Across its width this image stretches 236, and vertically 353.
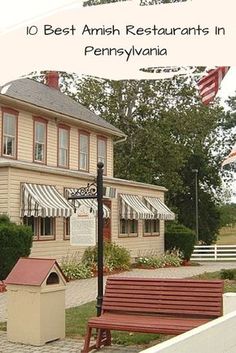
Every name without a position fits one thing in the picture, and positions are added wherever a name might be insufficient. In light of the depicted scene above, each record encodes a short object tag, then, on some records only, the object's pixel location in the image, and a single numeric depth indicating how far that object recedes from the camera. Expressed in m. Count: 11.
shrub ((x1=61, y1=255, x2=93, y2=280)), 21.05
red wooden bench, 8.35
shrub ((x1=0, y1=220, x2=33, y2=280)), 18.34
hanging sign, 9.45
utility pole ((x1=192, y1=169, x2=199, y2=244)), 45.62
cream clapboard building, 20.55
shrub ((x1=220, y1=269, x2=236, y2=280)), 18.91
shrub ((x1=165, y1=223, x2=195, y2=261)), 31.36
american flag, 6.67
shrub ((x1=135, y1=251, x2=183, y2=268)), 27.30
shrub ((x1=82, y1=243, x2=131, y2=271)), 23.64
